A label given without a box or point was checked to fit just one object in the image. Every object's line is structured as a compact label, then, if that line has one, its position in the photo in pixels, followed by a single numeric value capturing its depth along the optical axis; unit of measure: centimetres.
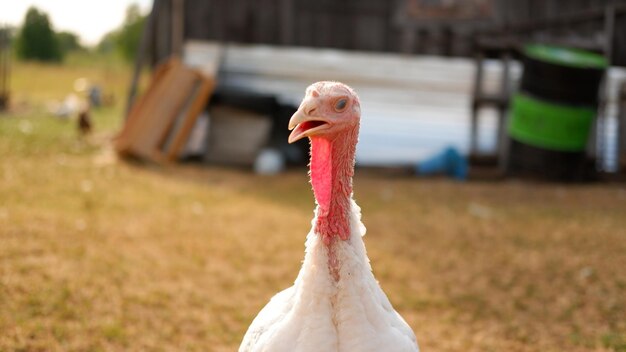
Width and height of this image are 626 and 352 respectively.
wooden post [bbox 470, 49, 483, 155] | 1142
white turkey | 247
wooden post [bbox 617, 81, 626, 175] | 1064
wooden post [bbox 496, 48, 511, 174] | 1112
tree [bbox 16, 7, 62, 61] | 2036
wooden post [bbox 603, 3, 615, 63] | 1090
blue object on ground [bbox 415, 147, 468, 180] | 1127
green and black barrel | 1003
